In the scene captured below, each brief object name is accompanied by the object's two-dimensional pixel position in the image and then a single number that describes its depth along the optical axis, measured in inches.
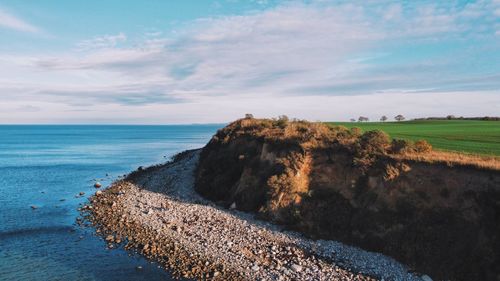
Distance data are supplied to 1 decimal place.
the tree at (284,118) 1668.3
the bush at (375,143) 1049.8
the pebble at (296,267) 811.1
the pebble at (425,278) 756.6
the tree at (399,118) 4115.2
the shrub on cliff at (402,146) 1010.1
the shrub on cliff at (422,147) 1006.4
